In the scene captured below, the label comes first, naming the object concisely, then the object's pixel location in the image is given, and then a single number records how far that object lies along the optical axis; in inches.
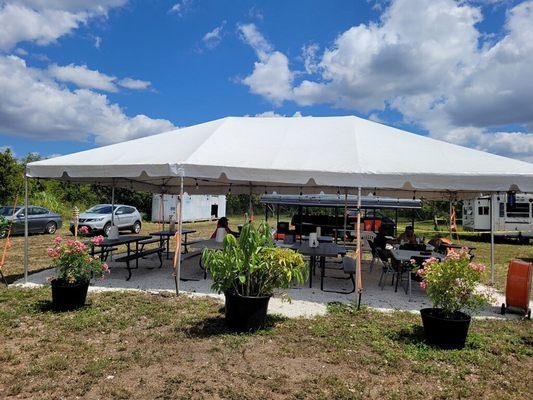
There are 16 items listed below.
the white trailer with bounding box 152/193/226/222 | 919.7
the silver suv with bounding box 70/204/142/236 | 638.5
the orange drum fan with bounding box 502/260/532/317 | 234.1
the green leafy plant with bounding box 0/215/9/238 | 273.3
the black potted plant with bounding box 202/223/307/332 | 190.9
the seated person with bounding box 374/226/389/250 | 340.2
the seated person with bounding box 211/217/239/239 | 368.1
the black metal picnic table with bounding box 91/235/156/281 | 310.8
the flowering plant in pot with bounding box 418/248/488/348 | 177.3
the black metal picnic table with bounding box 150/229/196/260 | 418.7
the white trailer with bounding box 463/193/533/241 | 784.9
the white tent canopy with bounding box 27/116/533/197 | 252.1
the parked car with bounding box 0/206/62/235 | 592.4
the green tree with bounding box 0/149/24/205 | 828.6
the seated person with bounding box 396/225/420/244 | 363.3
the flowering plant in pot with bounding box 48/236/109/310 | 221.1
